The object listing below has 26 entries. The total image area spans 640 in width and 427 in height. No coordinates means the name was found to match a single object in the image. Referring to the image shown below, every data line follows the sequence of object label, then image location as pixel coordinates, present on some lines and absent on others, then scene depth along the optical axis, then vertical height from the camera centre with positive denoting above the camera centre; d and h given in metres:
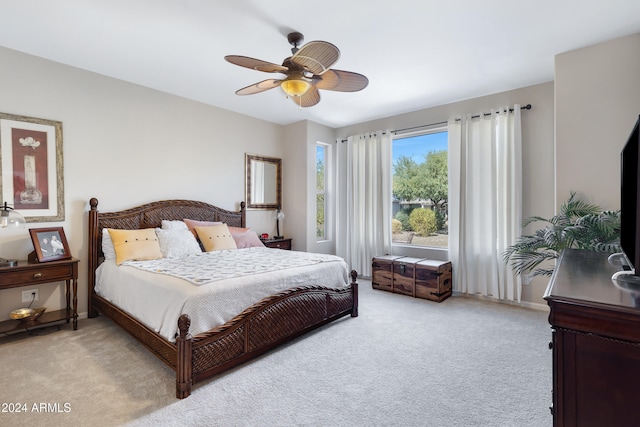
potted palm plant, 2.35 -0.18
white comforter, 2.19 -0.59
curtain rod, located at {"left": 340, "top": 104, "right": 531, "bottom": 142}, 3.80 +1.27
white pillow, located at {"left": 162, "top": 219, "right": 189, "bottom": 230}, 3.85 -0.15
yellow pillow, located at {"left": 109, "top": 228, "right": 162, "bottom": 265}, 3.21 -0.34
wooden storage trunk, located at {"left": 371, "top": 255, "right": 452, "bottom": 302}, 4.11 -0.92
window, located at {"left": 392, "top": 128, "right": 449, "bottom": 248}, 4.75 +0.34
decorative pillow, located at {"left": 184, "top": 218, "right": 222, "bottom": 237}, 4.04 -0.15
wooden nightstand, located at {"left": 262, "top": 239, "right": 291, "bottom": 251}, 4.89 -0.51
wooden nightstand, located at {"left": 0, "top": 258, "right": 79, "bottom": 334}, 2.72 -0.61
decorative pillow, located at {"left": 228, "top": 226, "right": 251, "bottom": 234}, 4.37 -0.25
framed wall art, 3.00 +0.47
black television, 1.12 -0.03
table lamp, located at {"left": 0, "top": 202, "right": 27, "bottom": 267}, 2.66 -0.05
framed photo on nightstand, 2.97 -0.30
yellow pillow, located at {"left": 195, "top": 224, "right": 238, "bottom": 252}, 3.91 -0.33
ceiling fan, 2.17 +1.11
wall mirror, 5.09 +0.51
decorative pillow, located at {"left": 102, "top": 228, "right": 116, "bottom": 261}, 3.36 -0.37
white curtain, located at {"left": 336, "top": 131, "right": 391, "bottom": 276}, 5.06 +0.21
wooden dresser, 0.90 -0.45
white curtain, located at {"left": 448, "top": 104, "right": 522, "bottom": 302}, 3.88 +0.13
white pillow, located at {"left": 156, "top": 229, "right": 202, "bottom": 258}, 3.53 -0.36
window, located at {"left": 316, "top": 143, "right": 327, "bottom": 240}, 5.67 +0.39
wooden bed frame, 2.07 -0.91
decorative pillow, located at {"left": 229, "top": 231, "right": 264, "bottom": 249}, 4.25 -0.39
